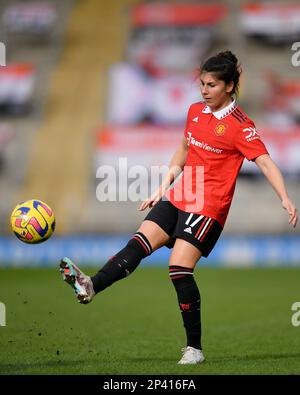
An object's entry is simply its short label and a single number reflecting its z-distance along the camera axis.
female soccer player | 13.27
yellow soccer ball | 13.68
